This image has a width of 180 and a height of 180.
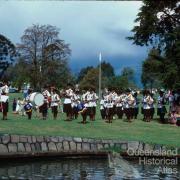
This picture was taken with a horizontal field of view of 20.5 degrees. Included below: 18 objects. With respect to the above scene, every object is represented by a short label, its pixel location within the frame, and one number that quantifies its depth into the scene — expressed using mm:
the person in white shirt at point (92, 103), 27375
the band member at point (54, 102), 29016
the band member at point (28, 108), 28094
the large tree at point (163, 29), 29344
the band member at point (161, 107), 30406
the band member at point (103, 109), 29447
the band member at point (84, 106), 26288
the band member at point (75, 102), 28109
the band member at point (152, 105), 29969
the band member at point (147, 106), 29859
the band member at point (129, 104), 29378
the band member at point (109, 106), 27911
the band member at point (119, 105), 29797
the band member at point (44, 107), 28469
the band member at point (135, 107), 30231
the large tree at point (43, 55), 75250
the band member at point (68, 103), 27656
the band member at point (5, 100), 25562
